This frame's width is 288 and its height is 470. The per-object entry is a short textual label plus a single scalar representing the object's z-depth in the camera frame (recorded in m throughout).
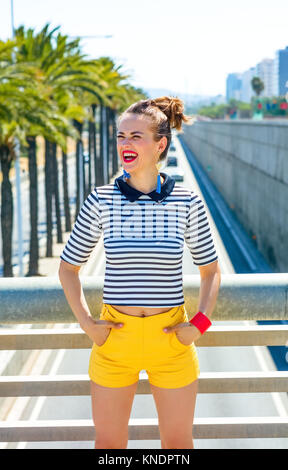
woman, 3.01
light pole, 22.53
